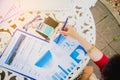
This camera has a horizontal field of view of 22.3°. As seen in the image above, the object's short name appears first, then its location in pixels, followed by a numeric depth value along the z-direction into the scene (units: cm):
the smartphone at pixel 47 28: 202
